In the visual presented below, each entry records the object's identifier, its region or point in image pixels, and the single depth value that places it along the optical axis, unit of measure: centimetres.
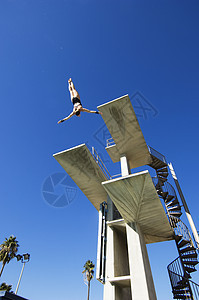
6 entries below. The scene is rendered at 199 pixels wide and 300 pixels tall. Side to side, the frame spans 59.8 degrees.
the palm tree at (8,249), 2130
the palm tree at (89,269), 2723
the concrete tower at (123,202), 747
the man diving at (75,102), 811
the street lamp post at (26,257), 1797
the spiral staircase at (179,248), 898
